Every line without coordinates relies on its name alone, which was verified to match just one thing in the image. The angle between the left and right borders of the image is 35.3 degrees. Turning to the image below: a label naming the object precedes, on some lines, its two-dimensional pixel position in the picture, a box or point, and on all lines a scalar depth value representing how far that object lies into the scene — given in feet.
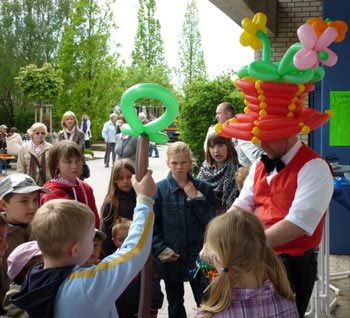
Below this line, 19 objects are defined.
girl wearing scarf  15.94
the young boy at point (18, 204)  9.88
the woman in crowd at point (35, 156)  24.16
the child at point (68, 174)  12.97
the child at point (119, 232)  12.63
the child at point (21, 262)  7.89
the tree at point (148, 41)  160.69
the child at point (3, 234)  7.94
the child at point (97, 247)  9.66
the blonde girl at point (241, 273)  7.02
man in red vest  9.32
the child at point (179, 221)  12.88
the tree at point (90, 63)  96.22
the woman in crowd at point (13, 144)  56.14
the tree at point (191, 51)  170.33
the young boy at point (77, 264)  6.53
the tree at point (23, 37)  130.21
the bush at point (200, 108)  38.63
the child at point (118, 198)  13.76
